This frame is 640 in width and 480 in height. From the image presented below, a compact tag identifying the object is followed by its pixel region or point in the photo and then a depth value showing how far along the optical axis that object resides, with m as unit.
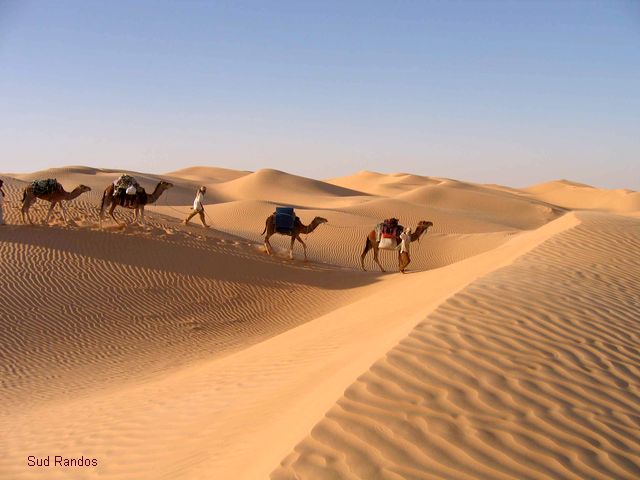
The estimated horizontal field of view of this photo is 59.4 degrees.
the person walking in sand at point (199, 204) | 19.02
